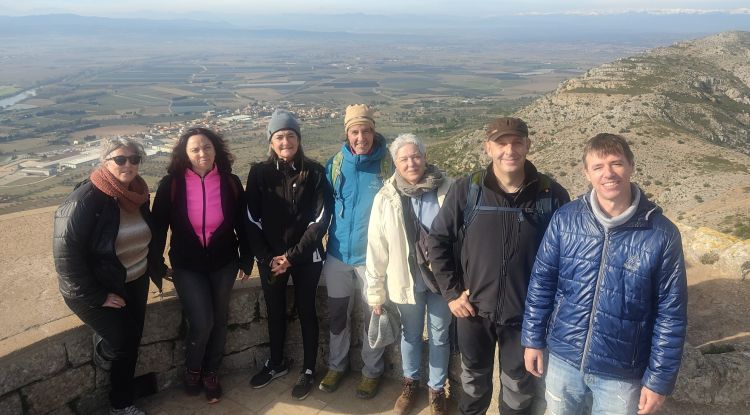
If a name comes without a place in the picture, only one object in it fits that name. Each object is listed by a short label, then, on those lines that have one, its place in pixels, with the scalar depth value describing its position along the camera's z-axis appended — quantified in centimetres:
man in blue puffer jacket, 203
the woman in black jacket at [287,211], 317
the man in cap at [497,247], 247
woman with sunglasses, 262
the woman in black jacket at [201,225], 310
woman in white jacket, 284
